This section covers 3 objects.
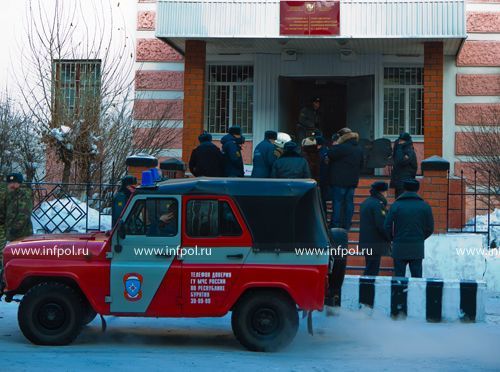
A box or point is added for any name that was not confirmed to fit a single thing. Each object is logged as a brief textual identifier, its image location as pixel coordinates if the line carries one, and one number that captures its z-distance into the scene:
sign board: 17.27
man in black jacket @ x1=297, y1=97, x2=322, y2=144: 20.47
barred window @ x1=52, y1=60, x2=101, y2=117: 18.67
